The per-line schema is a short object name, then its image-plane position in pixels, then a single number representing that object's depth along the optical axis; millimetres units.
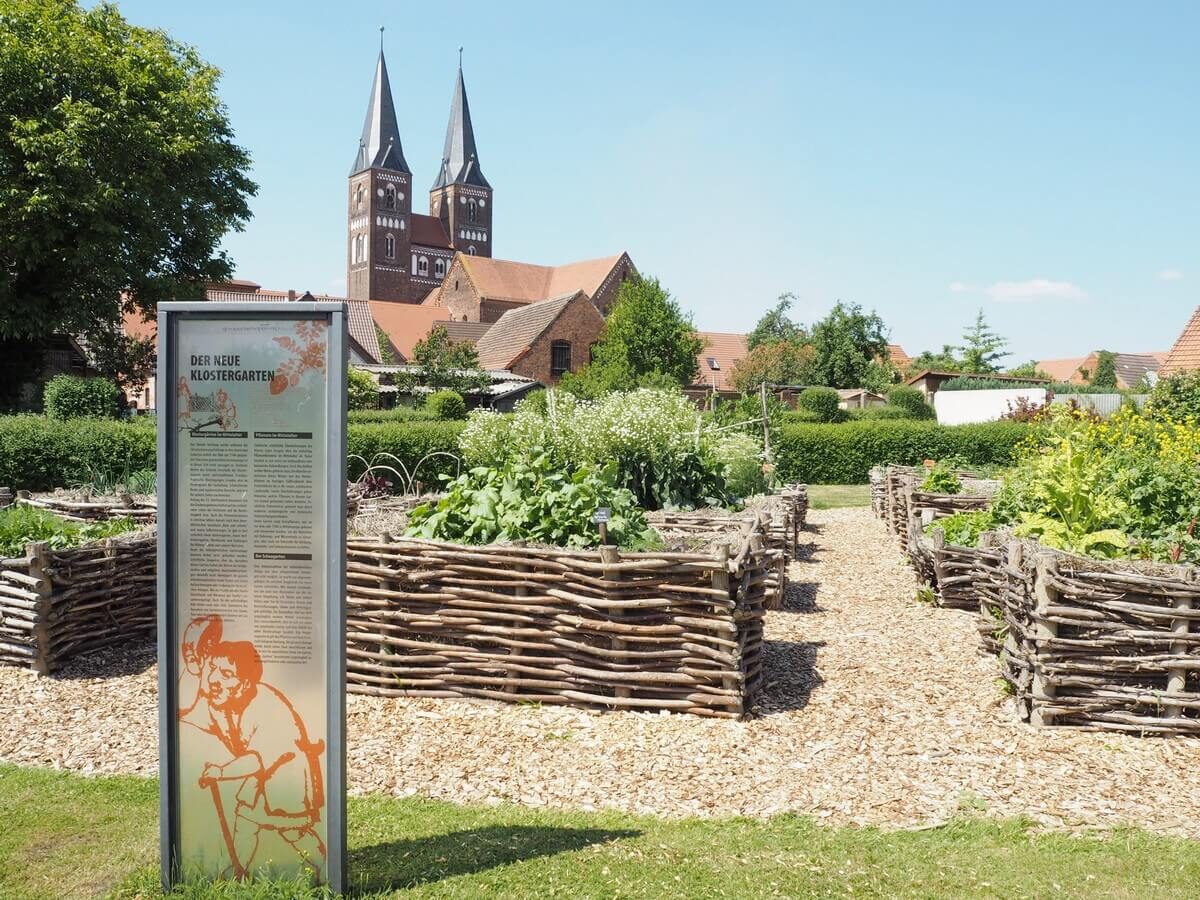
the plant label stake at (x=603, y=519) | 5918
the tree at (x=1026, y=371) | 53788
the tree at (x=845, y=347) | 51781
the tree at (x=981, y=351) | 66312
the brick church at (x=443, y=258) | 61688
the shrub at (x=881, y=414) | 31783
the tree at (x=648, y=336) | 40531
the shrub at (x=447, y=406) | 28656
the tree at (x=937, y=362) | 67250
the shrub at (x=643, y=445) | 9875
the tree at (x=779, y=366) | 50875
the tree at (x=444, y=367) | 37906
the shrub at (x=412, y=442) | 18422
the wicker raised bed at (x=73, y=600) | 6676
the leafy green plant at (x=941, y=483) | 12945
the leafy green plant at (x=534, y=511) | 6496
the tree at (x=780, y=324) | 70438
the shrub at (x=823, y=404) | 29750
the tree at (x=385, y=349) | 48750
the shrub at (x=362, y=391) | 34562
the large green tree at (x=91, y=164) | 23000
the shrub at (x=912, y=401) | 37228
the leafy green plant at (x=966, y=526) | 9211
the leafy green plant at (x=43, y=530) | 7375
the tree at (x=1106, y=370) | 58219
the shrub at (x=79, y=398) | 18828
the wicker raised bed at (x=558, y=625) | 5750
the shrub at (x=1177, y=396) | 18359
